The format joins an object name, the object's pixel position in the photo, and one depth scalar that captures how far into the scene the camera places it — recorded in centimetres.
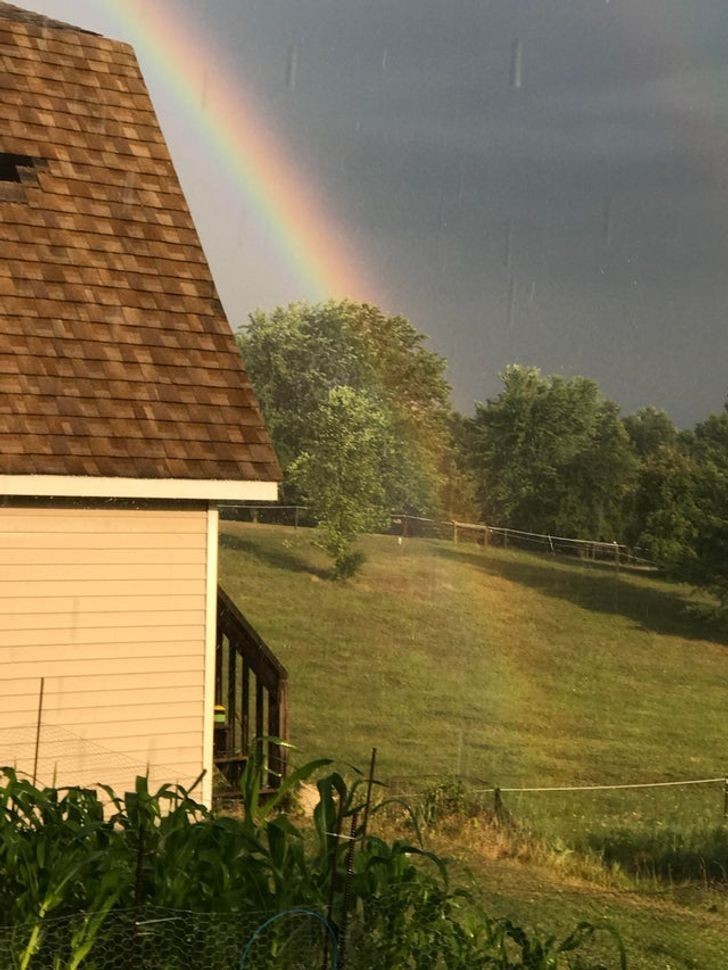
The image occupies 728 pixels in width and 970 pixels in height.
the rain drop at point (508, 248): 8882
